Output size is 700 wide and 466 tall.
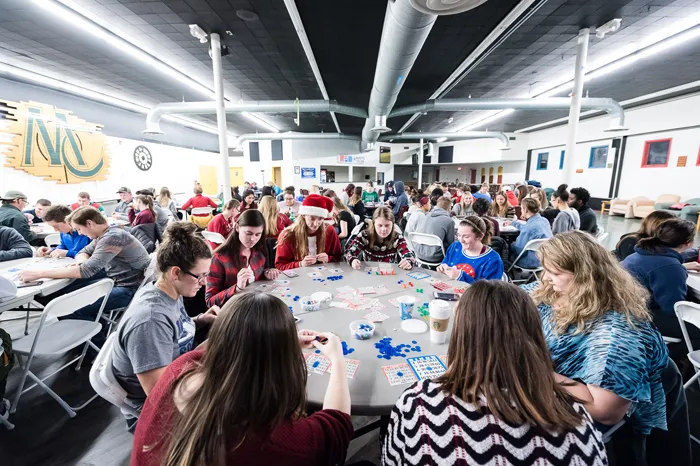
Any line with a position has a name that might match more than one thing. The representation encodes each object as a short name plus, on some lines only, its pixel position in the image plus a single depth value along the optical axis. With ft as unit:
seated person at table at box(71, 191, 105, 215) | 19.61
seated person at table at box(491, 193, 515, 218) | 20.90
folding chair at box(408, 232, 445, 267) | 12.54
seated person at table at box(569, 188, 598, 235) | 15.15
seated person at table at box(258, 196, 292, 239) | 13.15
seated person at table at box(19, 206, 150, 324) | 8.24
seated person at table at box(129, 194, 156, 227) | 14.57
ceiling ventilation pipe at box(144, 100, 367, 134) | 26.00
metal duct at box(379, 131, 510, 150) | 44.61
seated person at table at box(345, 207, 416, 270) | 9.50
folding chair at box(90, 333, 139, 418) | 4.14
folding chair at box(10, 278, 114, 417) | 6.53
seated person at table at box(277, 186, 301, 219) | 19.51
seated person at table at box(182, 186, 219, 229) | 20.90
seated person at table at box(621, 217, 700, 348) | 7.06
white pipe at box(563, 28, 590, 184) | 16.68
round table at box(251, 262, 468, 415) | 3.72
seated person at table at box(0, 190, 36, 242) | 12.85
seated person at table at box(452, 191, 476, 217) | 23.17
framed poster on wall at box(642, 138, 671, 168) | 30.39
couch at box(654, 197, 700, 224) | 25.52
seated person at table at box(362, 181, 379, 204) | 30.71
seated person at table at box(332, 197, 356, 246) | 15.07
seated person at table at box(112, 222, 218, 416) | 3.99
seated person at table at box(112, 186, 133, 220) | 21.64
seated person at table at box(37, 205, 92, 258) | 10.00
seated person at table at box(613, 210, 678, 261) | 7.55
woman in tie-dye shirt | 3.51
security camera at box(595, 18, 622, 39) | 14.93
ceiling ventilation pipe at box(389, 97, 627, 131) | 26.32
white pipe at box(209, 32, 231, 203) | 16.76
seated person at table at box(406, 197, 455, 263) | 13.21
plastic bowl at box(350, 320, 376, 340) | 4.91
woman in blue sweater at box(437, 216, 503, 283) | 7.93
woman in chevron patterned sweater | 2.35
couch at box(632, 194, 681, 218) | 29.14
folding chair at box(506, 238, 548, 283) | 12.24
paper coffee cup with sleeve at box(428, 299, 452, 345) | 4.71
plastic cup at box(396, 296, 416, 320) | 5.59
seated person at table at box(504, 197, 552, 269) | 13.04
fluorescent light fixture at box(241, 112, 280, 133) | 33.63
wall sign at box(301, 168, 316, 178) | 47.16
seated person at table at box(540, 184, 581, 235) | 14.28
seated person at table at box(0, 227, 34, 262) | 10.04
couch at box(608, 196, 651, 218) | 32.46
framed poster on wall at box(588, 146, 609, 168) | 37.42
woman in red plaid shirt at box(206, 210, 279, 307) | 7.51
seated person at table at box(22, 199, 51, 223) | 17.37
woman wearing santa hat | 9.49
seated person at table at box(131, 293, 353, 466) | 2.29
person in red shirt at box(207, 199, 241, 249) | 13.29
